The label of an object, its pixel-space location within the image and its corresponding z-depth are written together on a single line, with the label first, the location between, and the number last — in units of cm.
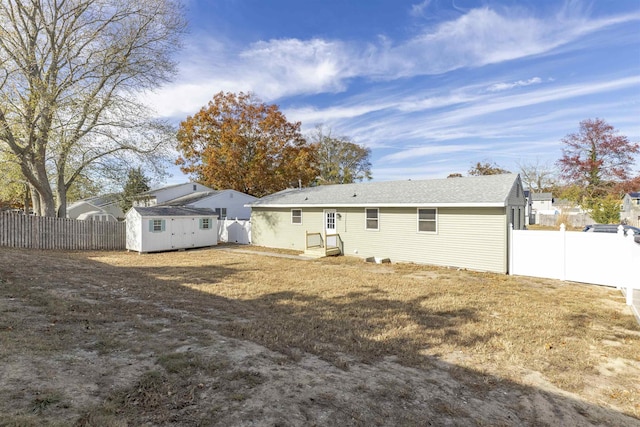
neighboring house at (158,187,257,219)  2278
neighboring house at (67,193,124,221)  3047
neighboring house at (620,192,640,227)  3684
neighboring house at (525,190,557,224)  5310
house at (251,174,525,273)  1195
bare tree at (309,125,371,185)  4322
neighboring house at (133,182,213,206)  2578
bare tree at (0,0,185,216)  1426
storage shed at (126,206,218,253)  1630
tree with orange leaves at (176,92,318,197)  2880
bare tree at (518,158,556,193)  4819
